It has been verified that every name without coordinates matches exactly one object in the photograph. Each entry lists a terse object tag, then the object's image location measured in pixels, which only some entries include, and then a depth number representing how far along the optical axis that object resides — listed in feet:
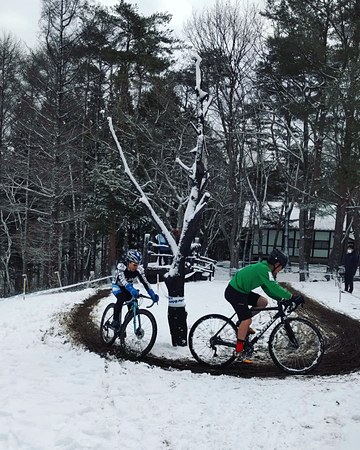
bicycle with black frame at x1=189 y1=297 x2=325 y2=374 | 23.41
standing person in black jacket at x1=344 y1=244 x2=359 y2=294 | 58.08
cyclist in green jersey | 23.66
